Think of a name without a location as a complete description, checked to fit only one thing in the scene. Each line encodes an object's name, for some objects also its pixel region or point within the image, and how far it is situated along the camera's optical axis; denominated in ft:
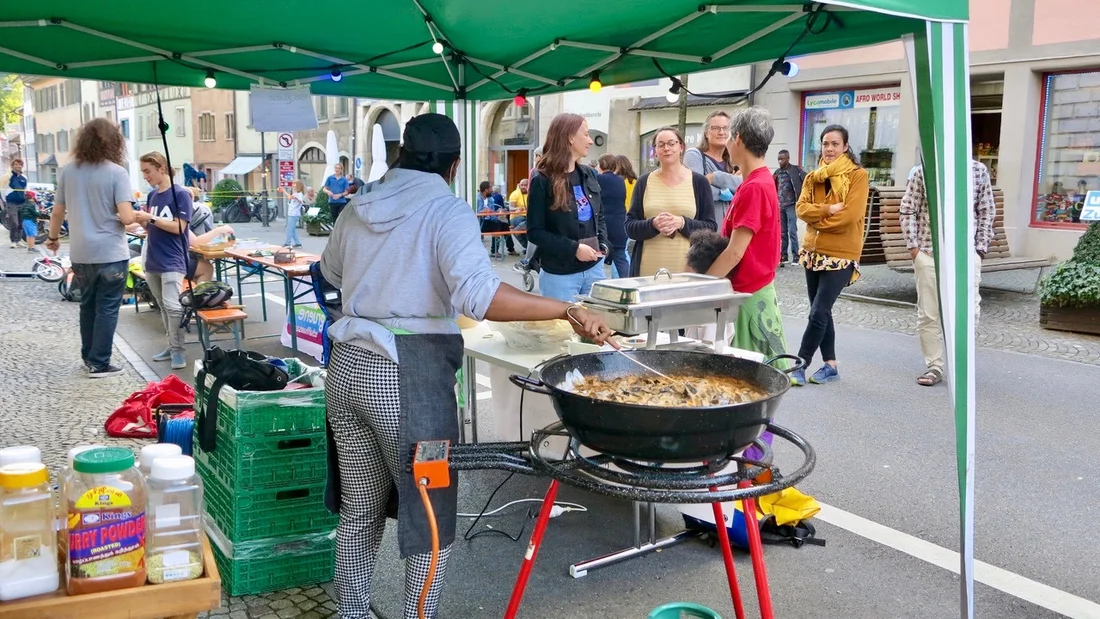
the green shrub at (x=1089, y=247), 26.96
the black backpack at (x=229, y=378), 10.96
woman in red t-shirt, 13.61
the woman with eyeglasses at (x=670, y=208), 16.69
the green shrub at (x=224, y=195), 96.58
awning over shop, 126.41
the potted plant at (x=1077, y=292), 26.55
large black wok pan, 6.70
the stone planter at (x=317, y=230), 75.16
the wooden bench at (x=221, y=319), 23.35
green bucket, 8.02
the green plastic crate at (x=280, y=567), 10.76
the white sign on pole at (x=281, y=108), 18.16
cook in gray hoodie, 8.18
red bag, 17.06
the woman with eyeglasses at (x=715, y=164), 20.04
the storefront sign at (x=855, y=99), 48.19
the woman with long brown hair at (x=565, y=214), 16.63
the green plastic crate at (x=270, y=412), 10.63
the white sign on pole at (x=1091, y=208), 27.25
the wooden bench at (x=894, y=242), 32.19
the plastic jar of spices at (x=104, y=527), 6.47
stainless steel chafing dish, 9.96
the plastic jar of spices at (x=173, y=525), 6.93
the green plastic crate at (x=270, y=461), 10.67
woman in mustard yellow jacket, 20.33
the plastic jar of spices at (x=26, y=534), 6.35
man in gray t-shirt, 20.10
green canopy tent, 8.52
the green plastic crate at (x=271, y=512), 10.71
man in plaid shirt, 20.54
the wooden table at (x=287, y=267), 24.34
